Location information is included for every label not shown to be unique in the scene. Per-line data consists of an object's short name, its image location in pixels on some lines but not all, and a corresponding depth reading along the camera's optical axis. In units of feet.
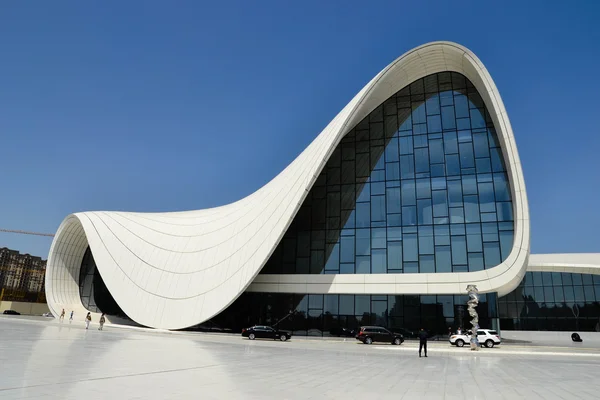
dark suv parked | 90.79
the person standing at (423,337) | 63.05
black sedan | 96.27
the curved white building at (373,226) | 99.96
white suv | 89.61
